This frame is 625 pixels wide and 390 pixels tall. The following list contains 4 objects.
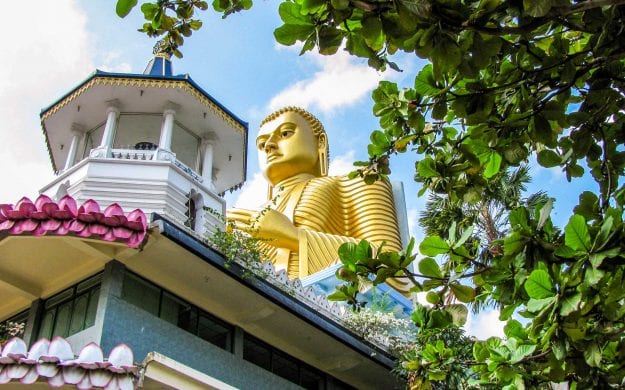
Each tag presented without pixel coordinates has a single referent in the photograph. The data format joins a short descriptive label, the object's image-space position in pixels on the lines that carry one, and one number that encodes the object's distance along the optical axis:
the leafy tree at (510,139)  4.20
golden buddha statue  18.64
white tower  12.59
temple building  8.59
